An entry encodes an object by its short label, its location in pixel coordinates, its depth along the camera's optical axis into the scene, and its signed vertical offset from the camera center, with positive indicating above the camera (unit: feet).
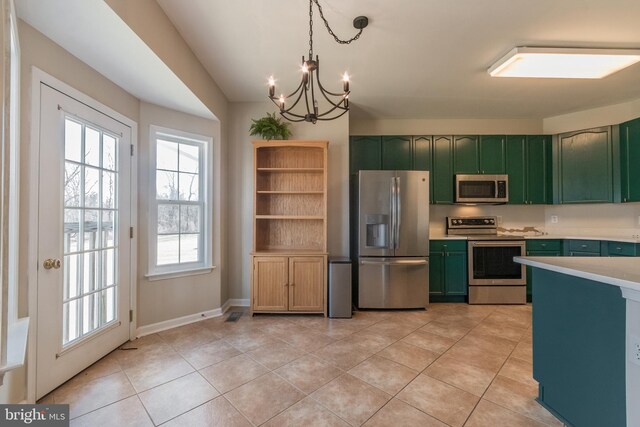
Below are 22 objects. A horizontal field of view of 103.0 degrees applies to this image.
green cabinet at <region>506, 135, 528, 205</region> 12.82 +2.48
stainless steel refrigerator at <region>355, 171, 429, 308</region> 10.94 -0.93
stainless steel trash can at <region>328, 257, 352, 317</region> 10.21 -2.87
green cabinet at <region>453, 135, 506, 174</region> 12.88 +3.21
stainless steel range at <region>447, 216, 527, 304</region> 11.76 -2.51
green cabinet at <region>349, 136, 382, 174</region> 12.99 +3.39
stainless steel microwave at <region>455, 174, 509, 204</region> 12.60 +1.41
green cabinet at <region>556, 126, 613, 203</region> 11.41 +2.36
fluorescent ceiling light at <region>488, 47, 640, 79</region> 7.56 +4.89
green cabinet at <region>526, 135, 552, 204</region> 12.73 +2.41
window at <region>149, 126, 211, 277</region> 9.07 +0.53
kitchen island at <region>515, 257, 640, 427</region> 3.59 -2.03
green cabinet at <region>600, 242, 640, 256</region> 9.55 -1.25
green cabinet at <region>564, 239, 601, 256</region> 10.84 -1.34
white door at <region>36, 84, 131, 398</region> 5.73 -0.51
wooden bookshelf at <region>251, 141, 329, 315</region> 10.28 -0.48
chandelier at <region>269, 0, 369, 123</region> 4.93 +2.91
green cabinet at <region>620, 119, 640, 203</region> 10.53 +2.40
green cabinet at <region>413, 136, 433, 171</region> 12.99 +3.33
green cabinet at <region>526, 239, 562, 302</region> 11.85 -1.40
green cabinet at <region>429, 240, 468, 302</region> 12.00 -2.40
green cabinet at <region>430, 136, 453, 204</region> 12.91 +2.41
